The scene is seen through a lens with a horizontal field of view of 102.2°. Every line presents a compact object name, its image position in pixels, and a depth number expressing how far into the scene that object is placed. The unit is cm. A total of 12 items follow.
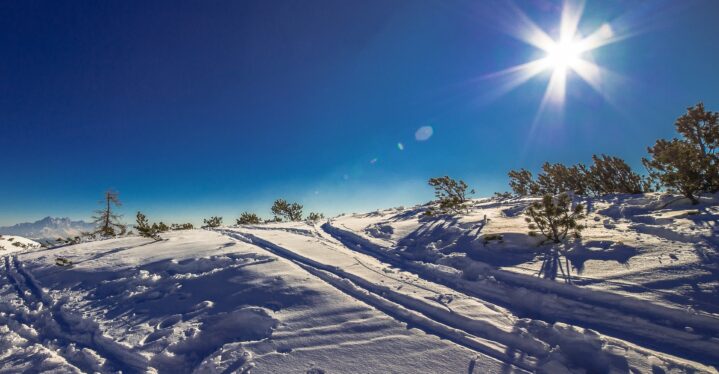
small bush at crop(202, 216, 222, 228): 2273
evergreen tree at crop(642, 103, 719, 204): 965
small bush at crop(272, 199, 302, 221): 3091
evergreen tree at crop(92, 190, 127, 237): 2223
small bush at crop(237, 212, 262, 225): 2512
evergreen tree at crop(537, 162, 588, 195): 1773
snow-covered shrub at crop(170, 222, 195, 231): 2217
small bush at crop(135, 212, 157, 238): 1390
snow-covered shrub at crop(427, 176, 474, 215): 1944
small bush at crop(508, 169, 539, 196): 2323
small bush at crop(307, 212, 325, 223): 2305
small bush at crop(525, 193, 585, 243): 799
